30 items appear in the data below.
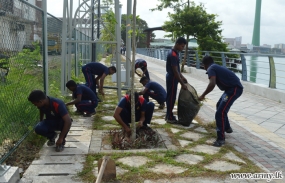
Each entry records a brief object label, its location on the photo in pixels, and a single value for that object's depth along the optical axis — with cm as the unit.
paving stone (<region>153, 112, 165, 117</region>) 640
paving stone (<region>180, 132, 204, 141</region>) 480
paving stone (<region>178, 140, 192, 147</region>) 448
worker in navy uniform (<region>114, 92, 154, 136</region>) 437
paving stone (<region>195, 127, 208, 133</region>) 521
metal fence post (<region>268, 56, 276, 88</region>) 857
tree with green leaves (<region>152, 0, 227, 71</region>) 1561
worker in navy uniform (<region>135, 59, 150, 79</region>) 760
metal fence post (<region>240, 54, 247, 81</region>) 1007
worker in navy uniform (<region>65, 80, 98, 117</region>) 601
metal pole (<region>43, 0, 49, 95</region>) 510
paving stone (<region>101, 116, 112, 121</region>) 588
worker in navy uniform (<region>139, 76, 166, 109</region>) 674
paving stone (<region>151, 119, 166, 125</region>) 566
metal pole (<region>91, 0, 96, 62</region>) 1058
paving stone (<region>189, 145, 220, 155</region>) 420
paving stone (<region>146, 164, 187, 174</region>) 350
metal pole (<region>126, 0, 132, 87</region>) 858
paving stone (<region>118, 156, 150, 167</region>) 369
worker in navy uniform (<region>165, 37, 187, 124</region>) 525
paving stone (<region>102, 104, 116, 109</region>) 706
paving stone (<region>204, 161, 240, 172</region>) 359
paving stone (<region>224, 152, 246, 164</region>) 388
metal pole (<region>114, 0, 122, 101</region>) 681
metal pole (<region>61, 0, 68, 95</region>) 733
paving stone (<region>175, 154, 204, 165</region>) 382
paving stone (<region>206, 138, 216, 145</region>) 461
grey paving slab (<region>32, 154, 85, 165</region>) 375
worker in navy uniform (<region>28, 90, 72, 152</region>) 381
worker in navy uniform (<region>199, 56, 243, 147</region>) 449
